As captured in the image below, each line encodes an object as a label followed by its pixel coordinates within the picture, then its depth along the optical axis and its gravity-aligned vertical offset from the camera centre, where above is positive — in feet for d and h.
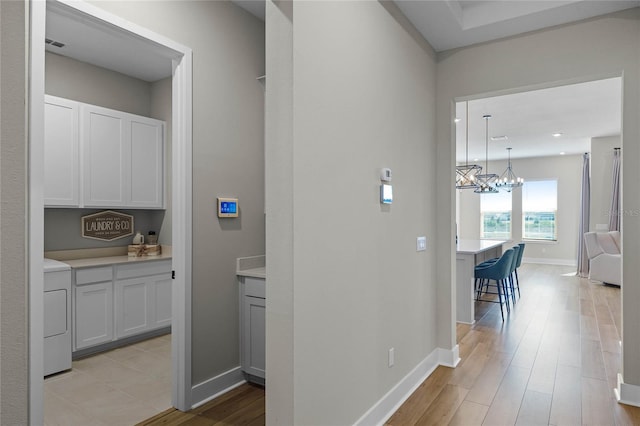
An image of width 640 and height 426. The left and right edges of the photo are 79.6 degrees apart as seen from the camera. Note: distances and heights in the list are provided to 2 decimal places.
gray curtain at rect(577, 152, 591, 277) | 27.54 -0.19
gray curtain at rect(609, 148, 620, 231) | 25.35 +1.18
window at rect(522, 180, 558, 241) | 34.01 +0.31
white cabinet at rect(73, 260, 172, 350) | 11.85 -2.96
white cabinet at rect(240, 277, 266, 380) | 9.35 -2.81
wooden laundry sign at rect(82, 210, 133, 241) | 13.88 -0.50
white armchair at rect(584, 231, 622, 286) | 23.36 -2.47
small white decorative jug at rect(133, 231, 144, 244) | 14.90 -1.03
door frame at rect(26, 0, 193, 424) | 5.05 +0.37
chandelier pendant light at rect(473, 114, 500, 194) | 21.71 +2.05
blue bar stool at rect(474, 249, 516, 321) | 16.61 -2.47
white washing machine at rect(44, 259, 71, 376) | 10.56 -2.97
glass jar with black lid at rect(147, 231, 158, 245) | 15.56 -1.04
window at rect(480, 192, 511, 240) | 36.32 -0.25
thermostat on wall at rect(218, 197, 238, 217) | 9.36 +0.14
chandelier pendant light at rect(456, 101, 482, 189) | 20.36 +1.98
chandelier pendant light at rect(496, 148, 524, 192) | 25.36 +3.18
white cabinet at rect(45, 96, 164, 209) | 12.78 +1.83
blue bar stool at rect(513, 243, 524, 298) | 20.48 -2.29
